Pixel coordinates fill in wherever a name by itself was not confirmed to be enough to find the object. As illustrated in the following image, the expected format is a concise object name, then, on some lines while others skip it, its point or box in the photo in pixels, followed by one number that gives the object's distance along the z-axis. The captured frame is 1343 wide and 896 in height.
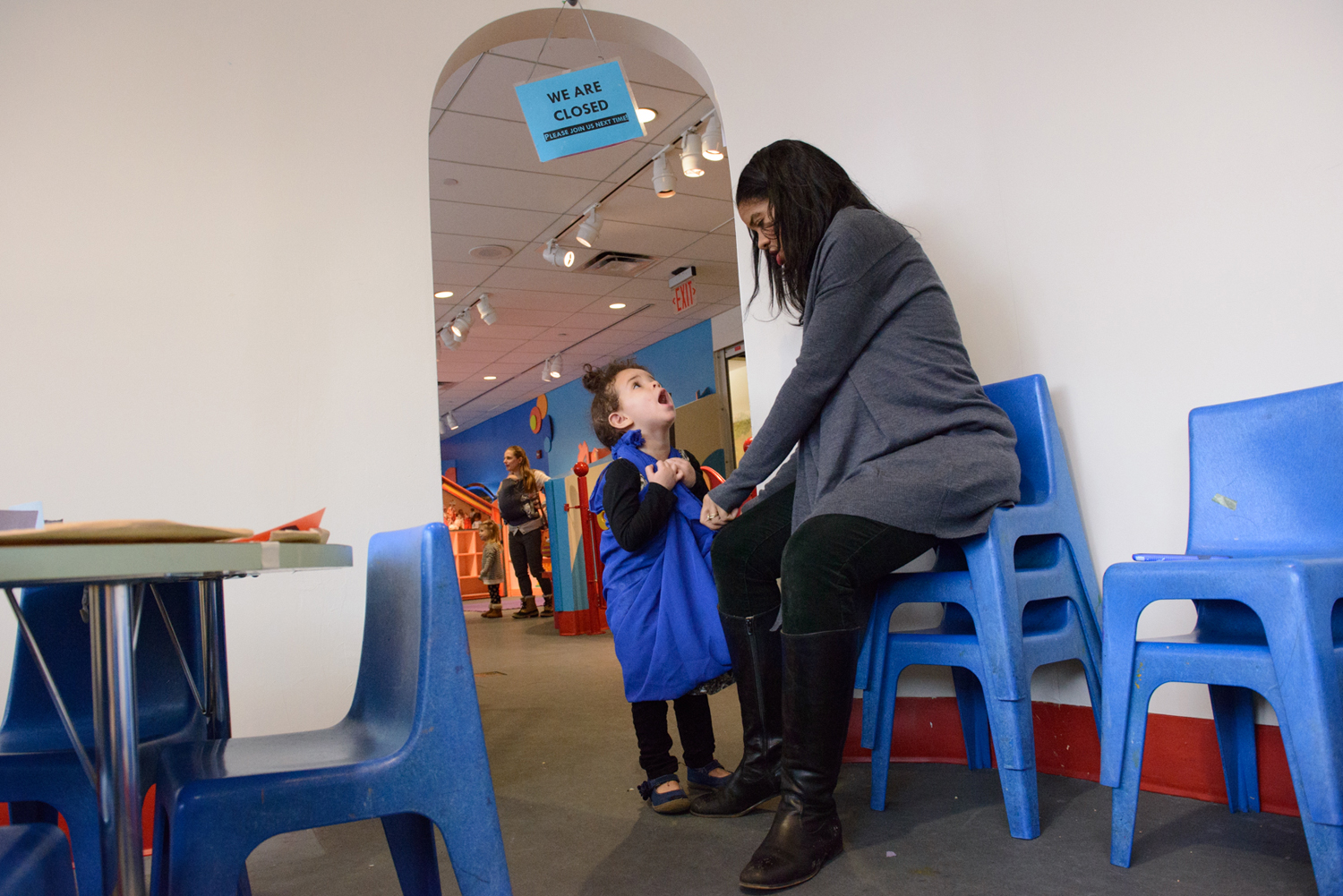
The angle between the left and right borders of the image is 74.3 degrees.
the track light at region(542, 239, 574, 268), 5.71
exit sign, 6.57
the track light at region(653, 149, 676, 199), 4.47
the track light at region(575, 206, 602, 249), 5.11
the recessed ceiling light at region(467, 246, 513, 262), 5.81
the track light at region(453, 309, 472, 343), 7.11
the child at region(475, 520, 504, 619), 7.30
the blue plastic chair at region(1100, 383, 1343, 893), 1.07
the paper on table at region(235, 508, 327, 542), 0.90
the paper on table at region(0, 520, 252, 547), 0.63
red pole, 5.29
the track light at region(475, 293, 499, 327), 6.83
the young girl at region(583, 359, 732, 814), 1.73
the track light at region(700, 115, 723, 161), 3.98
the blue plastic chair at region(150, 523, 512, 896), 0.81
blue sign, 2.11
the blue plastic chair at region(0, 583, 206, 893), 1.03
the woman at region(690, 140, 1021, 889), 1.37
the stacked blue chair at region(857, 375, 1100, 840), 1.43
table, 0.77
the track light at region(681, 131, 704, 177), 4.16
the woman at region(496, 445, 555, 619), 6.66
